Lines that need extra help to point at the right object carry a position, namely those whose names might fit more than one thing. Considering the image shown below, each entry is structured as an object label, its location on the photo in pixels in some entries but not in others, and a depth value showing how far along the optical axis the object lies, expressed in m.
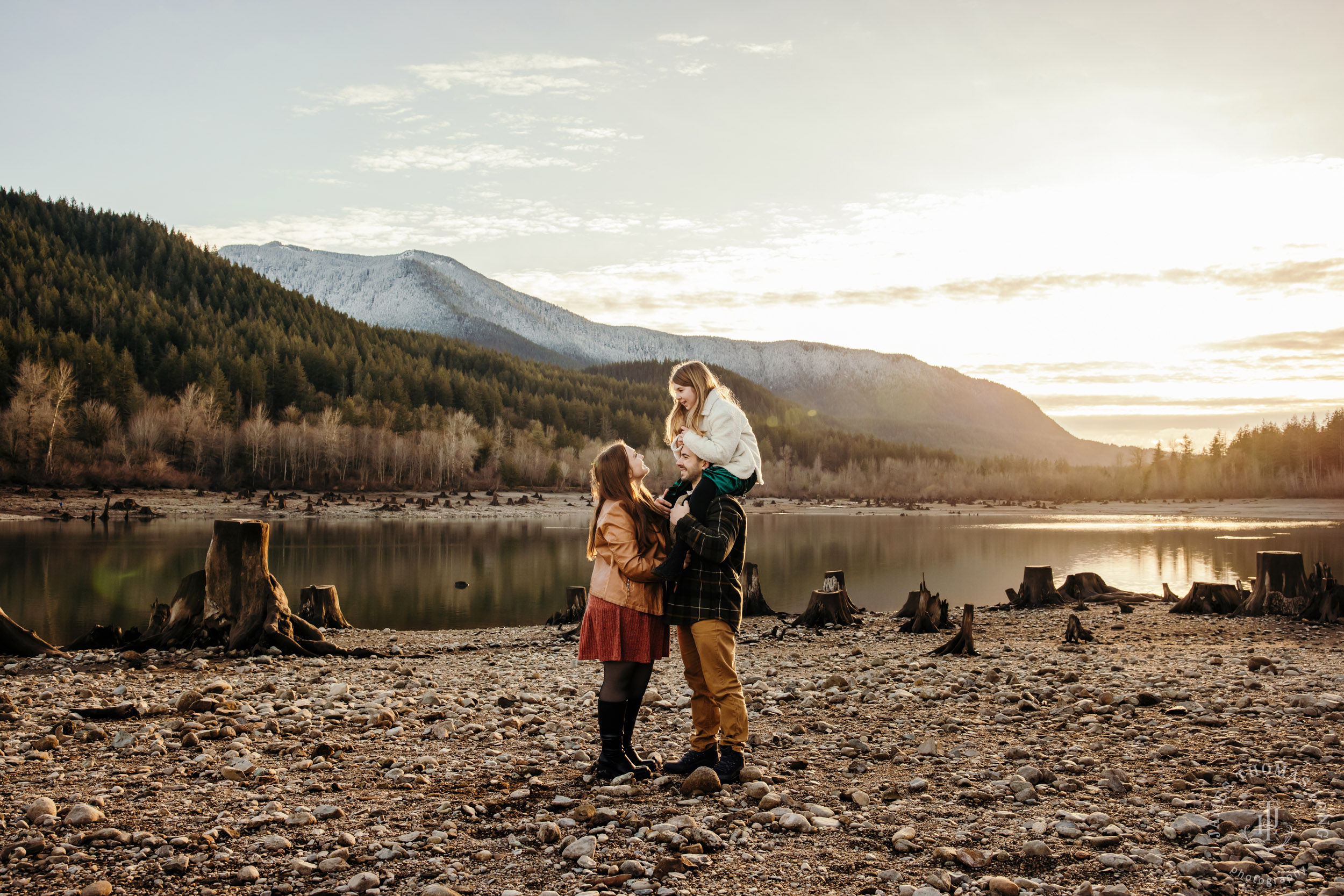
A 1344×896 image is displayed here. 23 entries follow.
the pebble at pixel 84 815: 4.82
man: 5.68
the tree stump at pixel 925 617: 15.16
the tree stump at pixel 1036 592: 19.19
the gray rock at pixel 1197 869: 4.10
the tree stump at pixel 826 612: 16.09
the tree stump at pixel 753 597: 17.89
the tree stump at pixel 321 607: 16.30
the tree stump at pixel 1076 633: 13.16
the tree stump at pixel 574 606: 17.25
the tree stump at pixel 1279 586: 15.80
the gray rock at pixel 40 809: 4.88
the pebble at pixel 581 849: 4.48
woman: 5.78
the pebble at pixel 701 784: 5.49
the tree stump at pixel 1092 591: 20.11
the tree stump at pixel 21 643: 11.16
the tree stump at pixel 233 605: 11.35
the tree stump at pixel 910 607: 16.83
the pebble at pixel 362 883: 4.07
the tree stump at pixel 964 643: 11.95
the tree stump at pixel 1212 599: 16.56
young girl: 5.65
